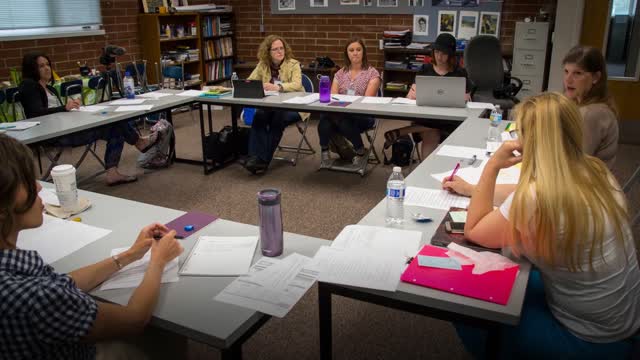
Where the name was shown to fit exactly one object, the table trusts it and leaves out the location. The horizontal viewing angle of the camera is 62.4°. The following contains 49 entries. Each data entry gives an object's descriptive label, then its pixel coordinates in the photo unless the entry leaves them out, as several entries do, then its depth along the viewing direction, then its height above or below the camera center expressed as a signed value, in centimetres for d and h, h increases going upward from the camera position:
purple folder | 182 -67
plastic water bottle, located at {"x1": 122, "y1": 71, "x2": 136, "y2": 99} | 438 -47
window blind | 511 +13
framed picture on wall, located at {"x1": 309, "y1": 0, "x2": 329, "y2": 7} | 706 +34
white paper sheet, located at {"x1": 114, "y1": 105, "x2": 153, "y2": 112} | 401 -58
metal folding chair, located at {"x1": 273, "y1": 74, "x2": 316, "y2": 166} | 500 -116
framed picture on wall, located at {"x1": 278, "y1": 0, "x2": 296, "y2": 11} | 728 +32
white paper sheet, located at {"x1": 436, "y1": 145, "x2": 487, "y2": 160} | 276 -64
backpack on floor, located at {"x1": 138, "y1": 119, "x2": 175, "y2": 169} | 487 -107
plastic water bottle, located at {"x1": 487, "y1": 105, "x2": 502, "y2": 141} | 310 -58
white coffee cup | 196 -56
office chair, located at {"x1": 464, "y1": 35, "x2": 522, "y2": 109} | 541 -40
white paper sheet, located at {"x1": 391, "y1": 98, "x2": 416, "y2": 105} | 414 -55
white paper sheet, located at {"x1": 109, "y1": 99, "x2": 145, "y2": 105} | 425 -56
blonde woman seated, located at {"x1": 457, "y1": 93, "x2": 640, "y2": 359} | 137 -55
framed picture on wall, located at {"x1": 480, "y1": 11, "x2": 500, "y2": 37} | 623 +6
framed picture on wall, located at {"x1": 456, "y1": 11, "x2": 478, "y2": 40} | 632 +5
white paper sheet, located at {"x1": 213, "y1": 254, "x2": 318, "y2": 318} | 138 -68
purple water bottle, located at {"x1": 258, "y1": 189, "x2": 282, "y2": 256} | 157 -57
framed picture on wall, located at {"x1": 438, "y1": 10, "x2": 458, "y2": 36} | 642 +9
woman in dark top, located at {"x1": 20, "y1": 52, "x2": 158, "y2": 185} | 409 -60
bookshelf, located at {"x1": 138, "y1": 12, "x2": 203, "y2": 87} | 657 -14
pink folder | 139 -67
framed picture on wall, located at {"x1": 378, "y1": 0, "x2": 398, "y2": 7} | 666 +31
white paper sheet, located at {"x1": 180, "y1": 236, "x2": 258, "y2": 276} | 155 -67
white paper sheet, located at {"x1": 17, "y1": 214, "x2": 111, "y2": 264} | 169 -67
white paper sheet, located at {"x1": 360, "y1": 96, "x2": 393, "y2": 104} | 423 -56
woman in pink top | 462 -52
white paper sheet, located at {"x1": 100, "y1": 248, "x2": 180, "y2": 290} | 149 -68
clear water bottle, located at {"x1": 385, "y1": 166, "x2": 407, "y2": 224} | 187 -60
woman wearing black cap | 425 -35
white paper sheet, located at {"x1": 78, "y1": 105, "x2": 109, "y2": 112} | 400 -58
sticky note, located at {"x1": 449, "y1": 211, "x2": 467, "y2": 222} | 186 -64
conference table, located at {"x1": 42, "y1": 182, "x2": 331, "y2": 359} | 128 -69
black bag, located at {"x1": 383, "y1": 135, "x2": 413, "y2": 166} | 441 -99
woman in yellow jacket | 465 -52
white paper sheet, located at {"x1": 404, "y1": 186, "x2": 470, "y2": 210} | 204 -65
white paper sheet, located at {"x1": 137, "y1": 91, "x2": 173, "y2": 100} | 456 -55
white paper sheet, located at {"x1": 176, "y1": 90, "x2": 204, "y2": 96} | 469 -55
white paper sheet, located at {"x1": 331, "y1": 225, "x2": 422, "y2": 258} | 167 -67
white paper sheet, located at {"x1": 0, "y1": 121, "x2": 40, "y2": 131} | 340 -60
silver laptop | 387 -44
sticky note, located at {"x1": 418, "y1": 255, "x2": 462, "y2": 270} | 154 -66
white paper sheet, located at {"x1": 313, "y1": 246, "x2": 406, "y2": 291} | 148 -68
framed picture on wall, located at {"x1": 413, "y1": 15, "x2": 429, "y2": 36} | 656 +4
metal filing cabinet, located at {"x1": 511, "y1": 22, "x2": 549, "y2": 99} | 584 -29
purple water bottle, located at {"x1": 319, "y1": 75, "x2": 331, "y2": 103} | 412 -46
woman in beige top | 241 -32
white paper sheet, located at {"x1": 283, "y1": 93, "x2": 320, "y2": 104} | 422 -55
